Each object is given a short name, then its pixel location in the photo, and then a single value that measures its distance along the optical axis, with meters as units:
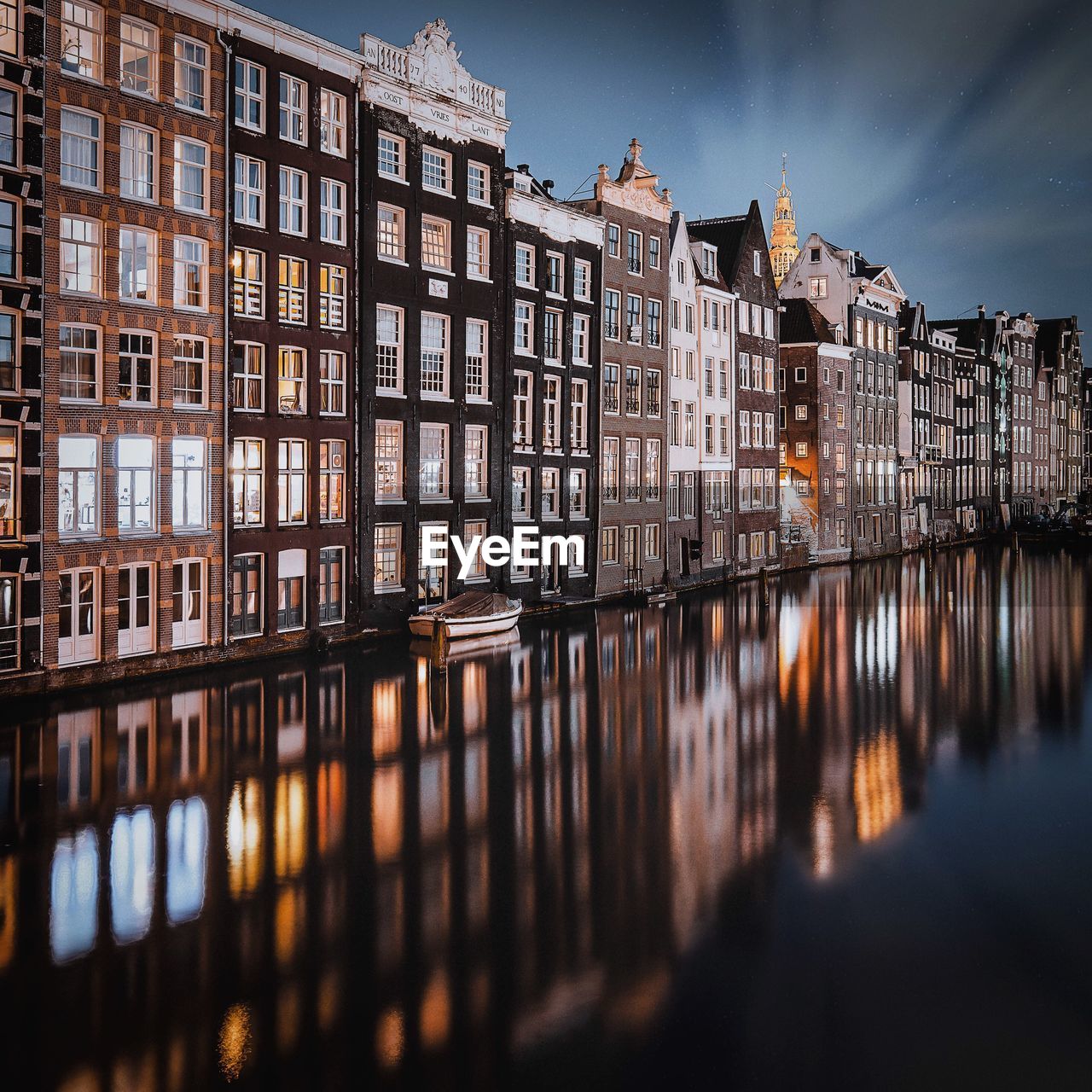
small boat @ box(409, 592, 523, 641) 38.60
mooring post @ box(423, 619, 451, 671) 33.50
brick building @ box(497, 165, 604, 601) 47.88
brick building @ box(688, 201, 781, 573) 67.81
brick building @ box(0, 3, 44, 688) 28.27
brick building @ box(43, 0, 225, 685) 29.69
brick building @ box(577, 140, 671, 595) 54.88
